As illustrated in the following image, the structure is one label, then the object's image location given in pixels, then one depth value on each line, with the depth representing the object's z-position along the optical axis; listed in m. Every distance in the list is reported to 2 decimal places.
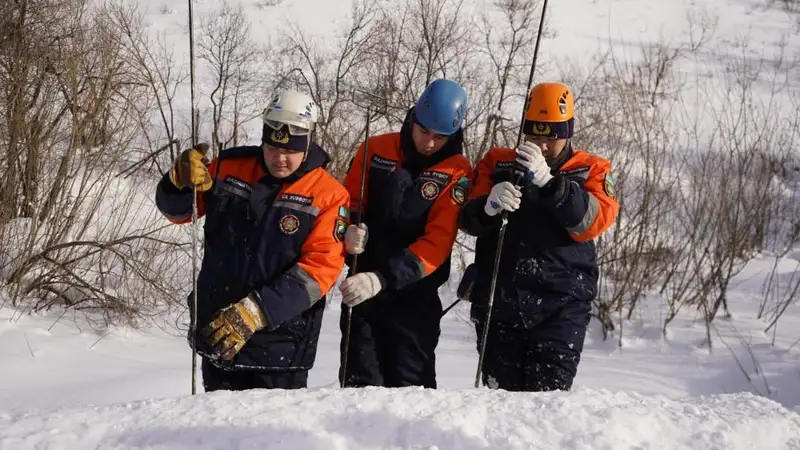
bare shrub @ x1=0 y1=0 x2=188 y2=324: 5.91
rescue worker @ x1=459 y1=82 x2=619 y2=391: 2.88
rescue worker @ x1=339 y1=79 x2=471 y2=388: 2.83
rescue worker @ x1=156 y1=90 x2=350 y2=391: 2.64
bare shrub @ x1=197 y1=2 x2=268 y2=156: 13.30
